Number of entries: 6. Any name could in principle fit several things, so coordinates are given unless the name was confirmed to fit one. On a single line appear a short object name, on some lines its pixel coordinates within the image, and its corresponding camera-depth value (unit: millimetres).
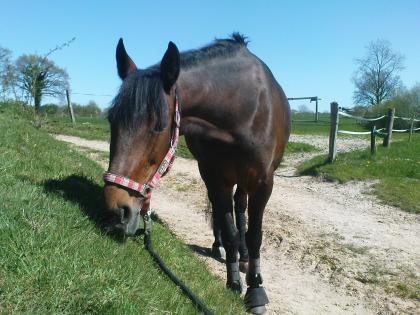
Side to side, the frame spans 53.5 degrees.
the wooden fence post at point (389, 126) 12805
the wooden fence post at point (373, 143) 11060
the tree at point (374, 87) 53219
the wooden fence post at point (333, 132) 10500
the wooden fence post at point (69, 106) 22458
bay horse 2508
